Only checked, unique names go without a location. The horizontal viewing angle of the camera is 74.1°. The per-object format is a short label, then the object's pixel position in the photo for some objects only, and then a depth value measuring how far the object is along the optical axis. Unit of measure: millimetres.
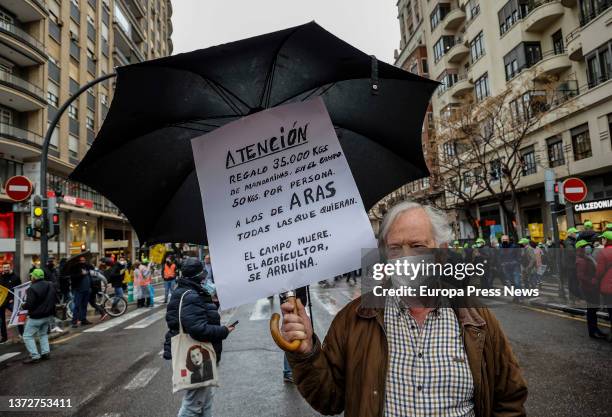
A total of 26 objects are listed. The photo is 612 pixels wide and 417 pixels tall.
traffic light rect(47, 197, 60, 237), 11562
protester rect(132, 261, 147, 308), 15539
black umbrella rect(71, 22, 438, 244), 1575
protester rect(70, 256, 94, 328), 11750
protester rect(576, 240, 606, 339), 7422
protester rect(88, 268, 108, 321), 13016
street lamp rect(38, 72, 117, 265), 10906
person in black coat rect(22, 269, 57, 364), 7680
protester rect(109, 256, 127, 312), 13422
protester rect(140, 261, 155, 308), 15156
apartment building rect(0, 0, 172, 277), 25000
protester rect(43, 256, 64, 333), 10680
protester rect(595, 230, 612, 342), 7008
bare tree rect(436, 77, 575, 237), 21094
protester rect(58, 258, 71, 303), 12617
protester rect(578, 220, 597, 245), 8914
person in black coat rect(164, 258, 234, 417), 3711
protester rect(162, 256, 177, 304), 15273
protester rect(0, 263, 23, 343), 9906
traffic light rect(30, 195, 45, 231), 11180
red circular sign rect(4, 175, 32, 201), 11008
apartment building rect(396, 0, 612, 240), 19766
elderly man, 1612
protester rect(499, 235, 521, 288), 11828
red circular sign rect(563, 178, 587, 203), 12117
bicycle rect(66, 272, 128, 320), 12813
